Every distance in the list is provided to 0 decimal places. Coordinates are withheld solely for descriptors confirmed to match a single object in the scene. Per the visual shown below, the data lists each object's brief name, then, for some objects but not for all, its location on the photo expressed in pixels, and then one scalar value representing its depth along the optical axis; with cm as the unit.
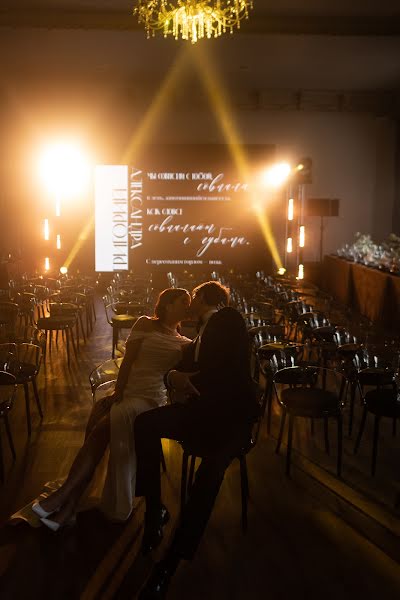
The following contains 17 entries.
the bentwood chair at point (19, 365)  507
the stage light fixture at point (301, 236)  1494
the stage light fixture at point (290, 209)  1514
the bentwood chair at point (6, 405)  423
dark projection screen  1488
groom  317
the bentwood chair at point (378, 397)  434
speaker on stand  1448
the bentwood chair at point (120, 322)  726
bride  354
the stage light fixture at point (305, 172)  1479
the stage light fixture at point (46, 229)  1479
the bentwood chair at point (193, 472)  340
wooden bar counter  1016
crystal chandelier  639
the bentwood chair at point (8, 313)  782
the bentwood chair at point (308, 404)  425
